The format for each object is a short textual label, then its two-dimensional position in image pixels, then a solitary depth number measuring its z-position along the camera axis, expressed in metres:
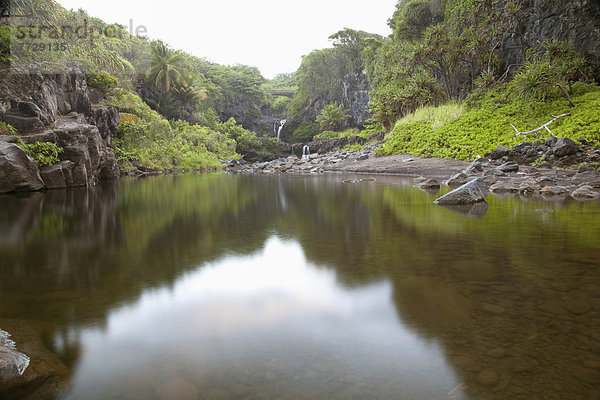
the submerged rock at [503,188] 7.74
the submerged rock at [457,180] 9.47
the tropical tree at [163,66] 29.53
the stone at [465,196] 6.15
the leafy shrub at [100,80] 16.50
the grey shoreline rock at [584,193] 6.49
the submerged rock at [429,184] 9.32
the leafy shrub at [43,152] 9.44
